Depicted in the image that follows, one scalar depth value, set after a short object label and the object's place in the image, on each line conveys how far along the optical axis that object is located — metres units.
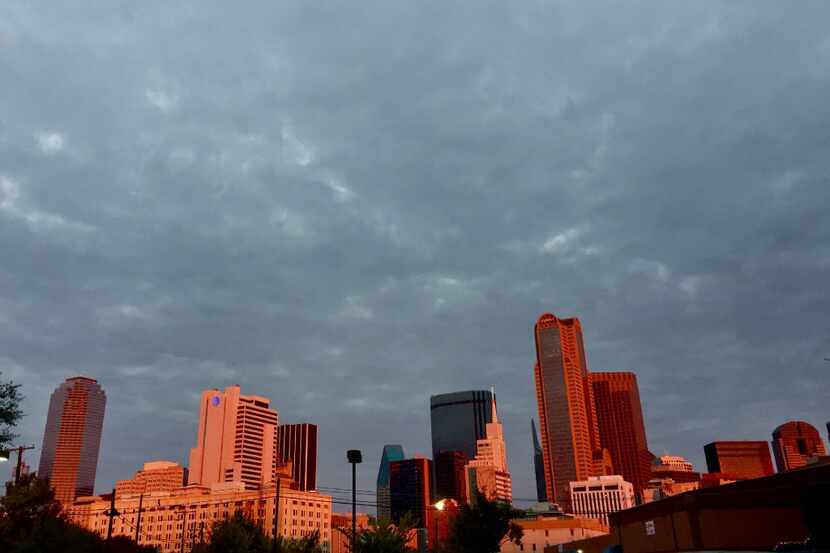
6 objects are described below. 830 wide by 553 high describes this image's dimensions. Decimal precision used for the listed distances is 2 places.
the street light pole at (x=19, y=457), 41.91
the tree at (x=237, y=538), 44.78
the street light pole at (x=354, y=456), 47.53
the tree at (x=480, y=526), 53.19
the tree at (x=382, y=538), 43.22
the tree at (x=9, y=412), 37.16
